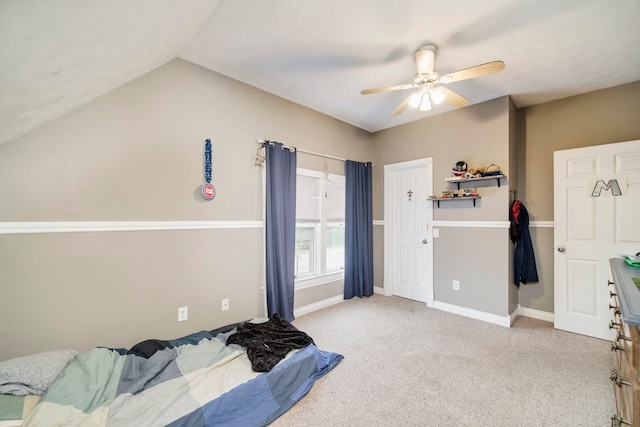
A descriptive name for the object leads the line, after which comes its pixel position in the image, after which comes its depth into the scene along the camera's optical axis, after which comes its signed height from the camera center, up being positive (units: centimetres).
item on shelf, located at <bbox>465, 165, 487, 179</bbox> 321 +52
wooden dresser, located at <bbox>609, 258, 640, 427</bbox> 99 -65
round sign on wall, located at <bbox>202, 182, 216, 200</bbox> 253 +23
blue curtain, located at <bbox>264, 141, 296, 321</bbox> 296 -16
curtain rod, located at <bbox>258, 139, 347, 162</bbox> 298 +83
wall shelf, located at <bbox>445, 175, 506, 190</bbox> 311 +42
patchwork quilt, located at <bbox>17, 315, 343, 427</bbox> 140 -108
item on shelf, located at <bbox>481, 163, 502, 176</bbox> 307 +50
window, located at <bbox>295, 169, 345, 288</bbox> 351 -19
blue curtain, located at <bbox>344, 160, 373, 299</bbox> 396 -29
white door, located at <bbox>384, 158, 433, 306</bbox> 384 -28
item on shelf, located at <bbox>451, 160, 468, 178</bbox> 337 +58
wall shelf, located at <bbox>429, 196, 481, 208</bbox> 335 +19
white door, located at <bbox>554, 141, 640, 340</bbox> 263 -14
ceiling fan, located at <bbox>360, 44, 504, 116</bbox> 198 +107
